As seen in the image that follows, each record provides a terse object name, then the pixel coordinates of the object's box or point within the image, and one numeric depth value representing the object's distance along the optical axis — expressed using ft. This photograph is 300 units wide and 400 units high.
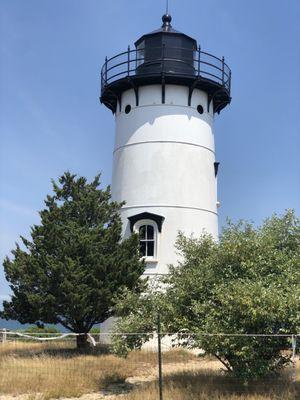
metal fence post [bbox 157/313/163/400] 37.08
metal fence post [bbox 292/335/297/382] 37.32
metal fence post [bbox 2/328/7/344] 74.79
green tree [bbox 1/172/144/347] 60.85
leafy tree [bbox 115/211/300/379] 37.78
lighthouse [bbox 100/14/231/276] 74.59
